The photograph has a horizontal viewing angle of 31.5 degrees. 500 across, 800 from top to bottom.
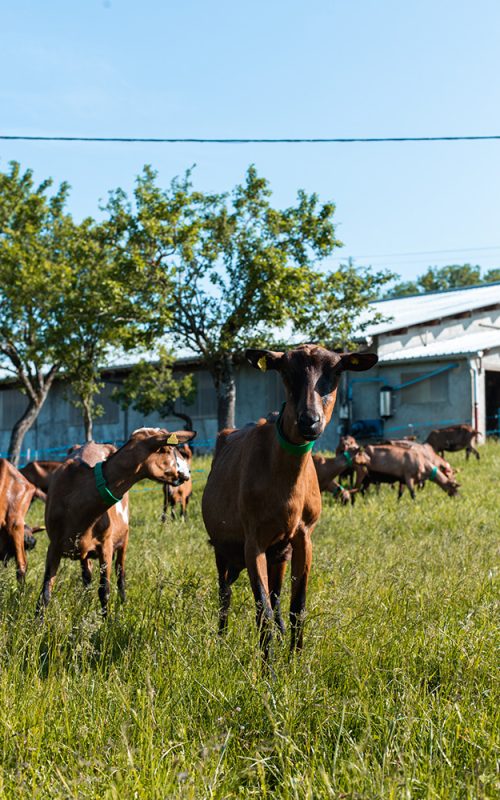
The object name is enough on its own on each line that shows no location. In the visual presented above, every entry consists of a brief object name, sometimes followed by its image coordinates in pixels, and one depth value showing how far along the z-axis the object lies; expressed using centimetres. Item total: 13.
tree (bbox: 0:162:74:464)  2623
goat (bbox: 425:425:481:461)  2422
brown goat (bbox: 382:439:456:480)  1836
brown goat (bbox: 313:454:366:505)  1633
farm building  2923
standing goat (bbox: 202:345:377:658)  515
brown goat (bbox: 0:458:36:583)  914
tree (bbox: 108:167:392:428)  2050
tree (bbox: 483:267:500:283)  7822
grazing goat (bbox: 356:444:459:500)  1778
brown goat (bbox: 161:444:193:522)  1590
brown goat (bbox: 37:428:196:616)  717
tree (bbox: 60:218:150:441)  2089
